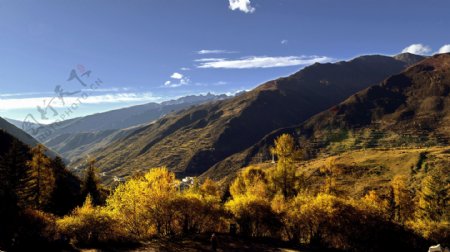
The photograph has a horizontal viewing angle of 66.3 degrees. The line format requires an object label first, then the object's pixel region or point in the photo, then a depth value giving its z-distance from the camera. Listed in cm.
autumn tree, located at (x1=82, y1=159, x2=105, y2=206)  9006
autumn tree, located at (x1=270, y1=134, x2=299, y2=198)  6575
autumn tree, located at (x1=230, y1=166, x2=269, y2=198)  8809
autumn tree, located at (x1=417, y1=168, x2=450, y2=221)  6916
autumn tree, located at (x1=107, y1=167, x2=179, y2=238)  4359
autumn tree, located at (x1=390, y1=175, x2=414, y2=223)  7781
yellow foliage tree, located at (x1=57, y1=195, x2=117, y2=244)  3697
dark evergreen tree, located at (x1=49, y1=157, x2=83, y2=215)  7481
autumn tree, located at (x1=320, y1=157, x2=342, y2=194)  7756
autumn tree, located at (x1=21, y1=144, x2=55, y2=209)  6794
